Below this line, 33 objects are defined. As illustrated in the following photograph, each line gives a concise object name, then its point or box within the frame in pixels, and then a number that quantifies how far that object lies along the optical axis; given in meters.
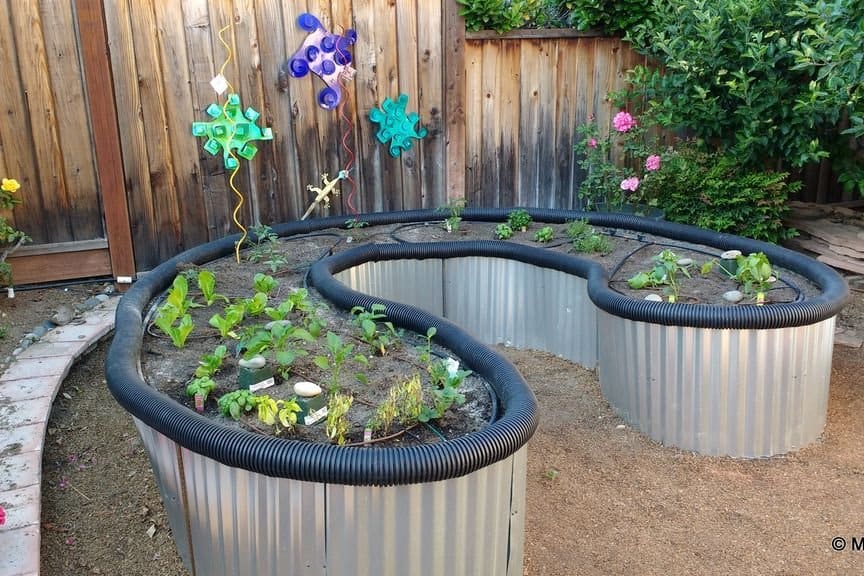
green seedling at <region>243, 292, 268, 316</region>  3.12
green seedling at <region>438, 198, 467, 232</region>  4.66
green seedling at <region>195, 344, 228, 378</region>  2.52
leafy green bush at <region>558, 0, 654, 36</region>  5.02
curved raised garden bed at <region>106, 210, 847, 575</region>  1.91
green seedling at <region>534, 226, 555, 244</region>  4.34
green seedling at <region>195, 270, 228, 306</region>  3.33
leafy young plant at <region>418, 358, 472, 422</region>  2.22
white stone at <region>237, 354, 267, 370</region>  2.50
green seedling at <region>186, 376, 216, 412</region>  2.35
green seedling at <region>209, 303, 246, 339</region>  2.91
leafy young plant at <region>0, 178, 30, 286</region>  4.08
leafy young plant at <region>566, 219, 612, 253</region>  4.09
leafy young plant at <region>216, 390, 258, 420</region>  2.27
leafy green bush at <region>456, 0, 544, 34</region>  4.85
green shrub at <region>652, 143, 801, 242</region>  4.59
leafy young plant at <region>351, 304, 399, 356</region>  2.77
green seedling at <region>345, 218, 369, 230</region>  4.67
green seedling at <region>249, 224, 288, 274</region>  3.92
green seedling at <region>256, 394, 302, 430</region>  2.16
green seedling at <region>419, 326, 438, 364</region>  2.59
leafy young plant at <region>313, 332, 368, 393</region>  2.41
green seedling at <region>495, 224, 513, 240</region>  4.47
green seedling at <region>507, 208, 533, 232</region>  4.64
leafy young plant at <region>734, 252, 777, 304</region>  3.29
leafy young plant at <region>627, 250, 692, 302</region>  3.43
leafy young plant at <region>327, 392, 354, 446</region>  2.11
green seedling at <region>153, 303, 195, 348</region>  2.86
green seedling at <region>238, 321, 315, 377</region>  2.56
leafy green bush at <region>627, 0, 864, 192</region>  3.95
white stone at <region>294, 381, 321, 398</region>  2.33
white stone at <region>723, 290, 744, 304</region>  3.20
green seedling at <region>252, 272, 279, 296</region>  3.36
